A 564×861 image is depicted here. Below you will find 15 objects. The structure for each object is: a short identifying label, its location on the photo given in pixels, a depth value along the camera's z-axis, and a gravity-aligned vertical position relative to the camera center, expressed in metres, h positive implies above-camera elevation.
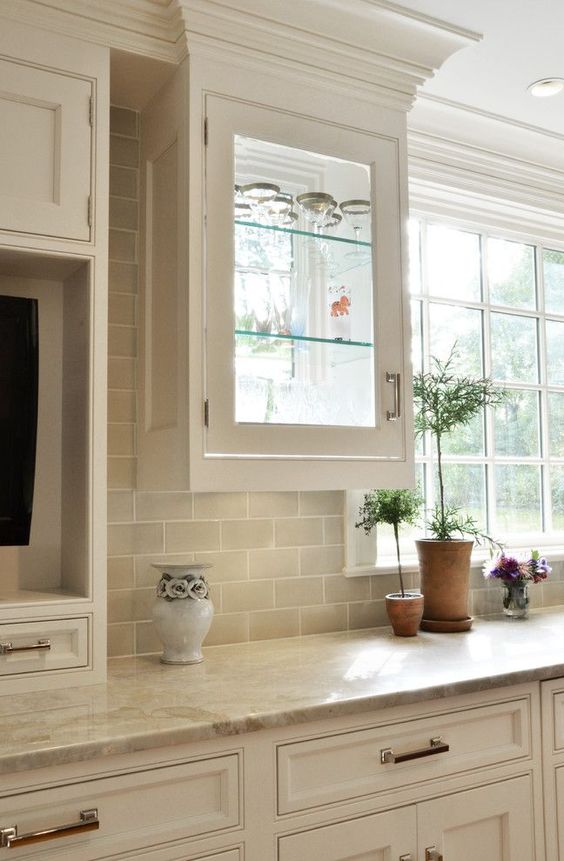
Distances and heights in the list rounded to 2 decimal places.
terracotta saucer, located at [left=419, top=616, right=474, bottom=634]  2.57 -0.49
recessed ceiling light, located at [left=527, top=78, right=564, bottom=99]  2.63 +1.22
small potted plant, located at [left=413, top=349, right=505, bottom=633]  2.59 -0.24
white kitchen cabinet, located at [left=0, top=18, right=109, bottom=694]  1.85 +0.50
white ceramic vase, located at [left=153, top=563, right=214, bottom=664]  2.06 -0.36
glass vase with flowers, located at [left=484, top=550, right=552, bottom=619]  2.83 -0.37
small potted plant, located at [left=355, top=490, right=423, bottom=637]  2.46 -0.16
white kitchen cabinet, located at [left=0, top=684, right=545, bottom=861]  1.49 -0.66
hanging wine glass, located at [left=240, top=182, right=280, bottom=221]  2.10 +0.70
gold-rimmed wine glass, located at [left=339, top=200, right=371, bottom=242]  2.26 +0.70
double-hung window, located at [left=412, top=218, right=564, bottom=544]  3.12 +0.44
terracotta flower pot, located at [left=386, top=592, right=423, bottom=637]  2.46 -0.43
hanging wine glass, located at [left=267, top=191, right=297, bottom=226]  2.14 +0.68
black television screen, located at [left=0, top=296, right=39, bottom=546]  1.92 +0.13
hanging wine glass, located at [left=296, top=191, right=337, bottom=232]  2.20 +0.71
